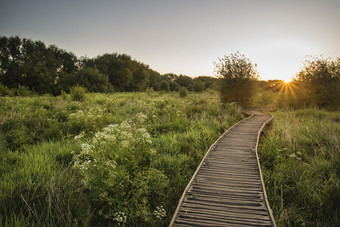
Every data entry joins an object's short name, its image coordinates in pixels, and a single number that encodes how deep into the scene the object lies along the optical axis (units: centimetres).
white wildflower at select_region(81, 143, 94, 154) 314
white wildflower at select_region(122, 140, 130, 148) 344
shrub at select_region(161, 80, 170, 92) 4992
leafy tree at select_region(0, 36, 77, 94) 2650
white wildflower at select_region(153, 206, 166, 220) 296
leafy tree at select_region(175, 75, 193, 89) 6771
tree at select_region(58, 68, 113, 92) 2964
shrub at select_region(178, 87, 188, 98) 2342
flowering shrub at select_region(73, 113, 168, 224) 284
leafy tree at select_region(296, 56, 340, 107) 1341
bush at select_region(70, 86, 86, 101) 1442
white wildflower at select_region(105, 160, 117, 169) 289
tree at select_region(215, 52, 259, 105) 1348
